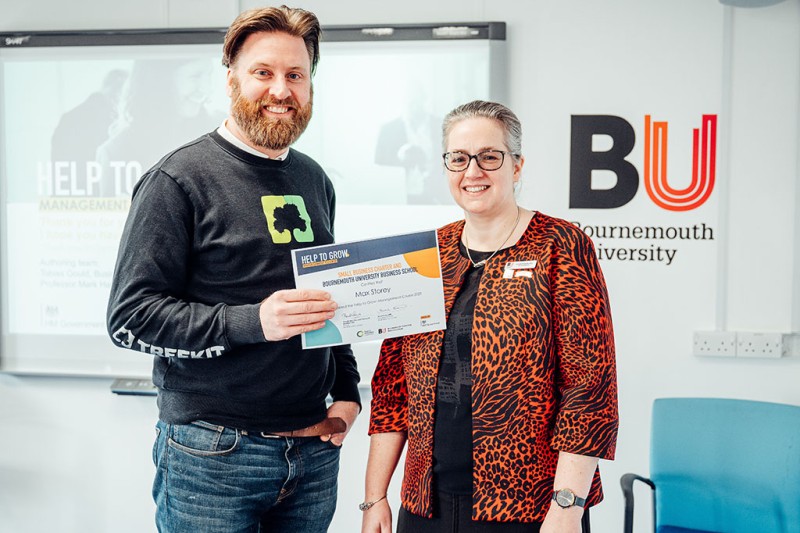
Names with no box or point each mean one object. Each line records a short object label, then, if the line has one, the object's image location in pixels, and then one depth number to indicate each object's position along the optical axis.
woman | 1.62
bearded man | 1.64
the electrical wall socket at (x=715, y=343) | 3.12
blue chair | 2.63
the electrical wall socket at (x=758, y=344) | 3.08
